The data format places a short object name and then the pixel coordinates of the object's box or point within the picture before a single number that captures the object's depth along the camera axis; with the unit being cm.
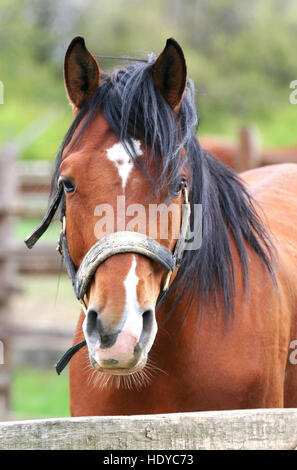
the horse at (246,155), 880
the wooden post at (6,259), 797
